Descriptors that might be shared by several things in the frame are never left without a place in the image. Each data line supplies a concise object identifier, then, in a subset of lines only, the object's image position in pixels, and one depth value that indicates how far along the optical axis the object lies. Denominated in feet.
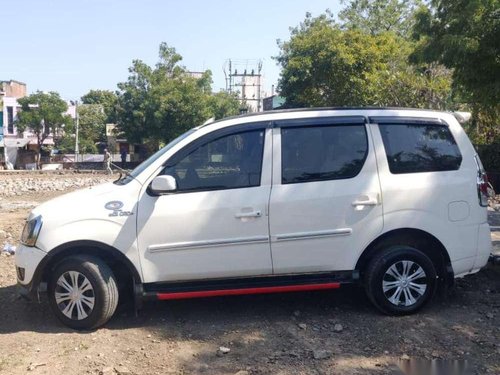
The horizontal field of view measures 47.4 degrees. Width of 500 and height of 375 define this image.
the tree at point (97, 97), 278.87
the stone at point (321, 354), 15.06
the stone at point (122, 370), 14.50
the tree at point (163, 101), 140.05
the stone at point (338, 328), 16.88
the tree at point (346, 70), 77.71
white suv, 16.79
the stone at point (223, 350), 15.49
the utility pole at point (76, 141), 173.37
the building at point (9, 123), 177.90
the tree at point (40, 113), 171.32
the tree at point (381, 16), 114.93
